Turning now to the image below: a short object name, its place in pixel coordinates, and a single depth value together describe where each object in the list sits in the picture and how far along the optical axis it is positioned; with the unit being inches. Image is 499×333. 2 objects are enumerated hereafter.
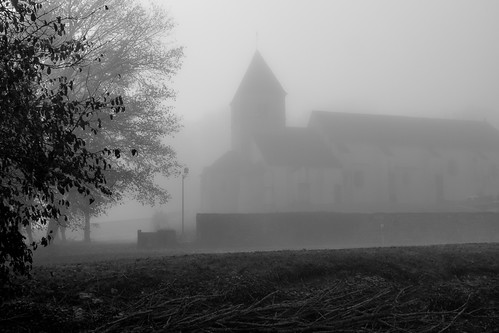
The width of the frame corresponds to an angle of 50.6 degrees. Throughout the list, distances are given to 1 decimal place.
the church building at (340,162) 2071.9
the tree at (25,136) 267.9
